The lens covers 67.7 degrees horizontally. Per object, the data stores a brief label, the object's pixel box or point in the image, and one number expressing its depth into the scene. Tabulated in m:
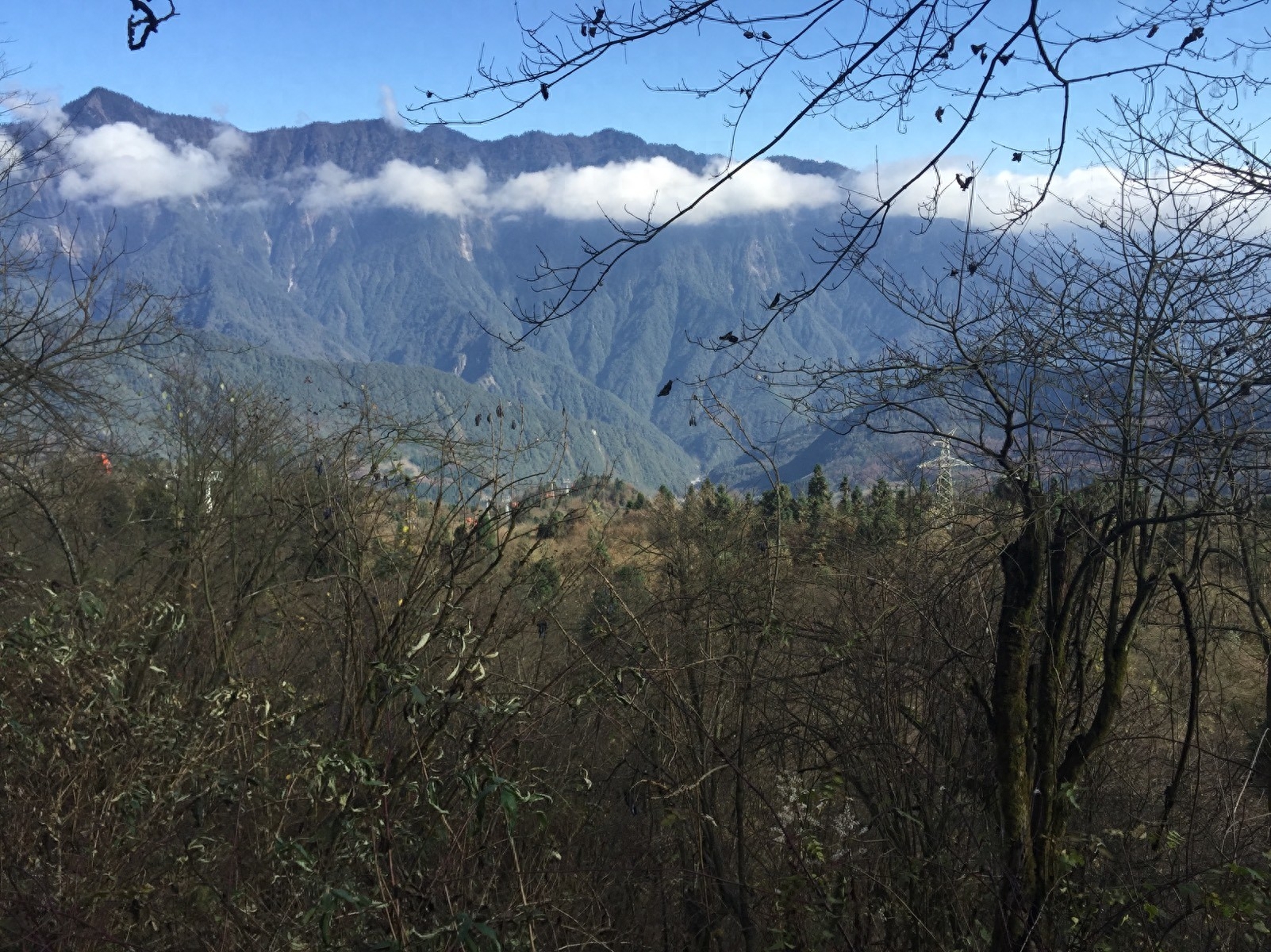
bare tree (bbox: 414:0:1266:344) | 2.31
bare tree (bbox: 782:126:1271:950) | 4.04
